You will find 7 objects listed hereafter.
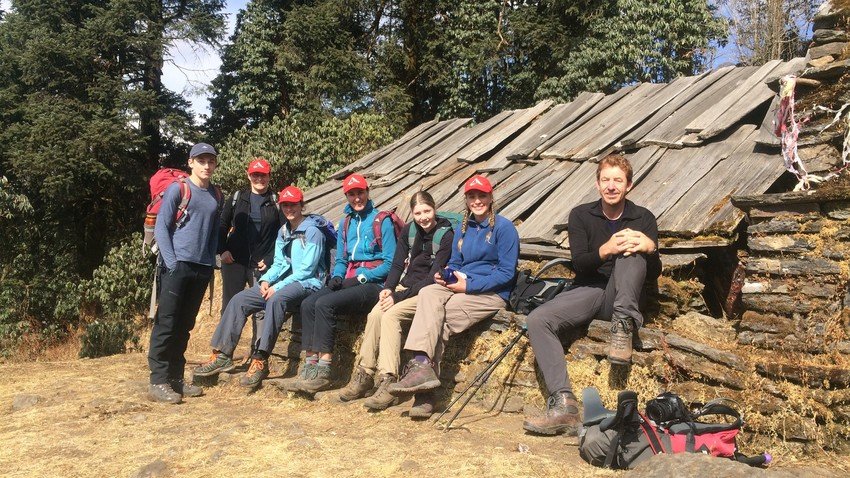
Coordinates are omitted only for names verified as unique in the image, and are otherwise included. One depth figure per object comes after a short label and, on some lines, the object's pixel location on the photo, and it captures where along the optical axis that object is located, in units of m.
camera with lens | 4.10
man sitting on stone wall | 4.76
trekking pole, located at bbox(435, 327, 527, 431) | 5.16
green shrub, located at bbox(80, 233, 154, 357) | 16.11
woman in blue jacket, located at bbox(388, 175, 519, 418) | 5.42
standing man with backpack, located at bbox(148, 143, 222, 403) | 5.95
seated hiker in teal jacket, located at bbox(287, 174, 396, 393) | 6.07
